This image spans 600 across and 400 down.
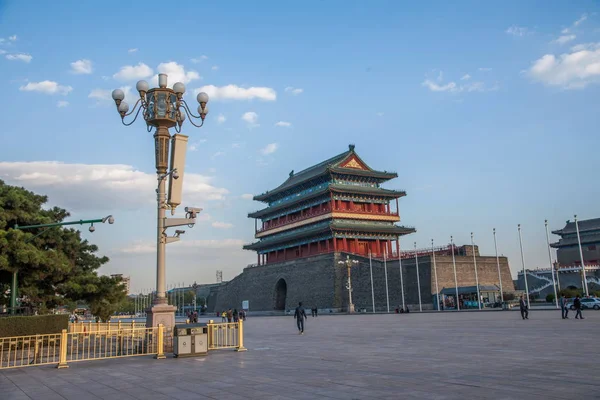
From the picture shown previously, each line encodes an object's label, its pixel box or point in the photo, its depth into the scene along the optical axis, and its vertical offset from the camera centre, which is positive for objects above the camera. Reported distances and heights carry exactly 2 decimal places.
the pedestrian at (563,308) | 24.97 -0.76
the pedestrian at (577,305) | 25.08 -0.64
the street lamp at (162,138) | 15.28 +5.27
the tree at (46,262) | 18.97 +1.96
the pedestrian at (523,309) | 25.95 -0.78
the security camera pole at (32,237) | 17.28 +2.66
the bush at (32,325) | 17.05 -0.46
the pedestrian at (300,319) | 22.48 -0.74
